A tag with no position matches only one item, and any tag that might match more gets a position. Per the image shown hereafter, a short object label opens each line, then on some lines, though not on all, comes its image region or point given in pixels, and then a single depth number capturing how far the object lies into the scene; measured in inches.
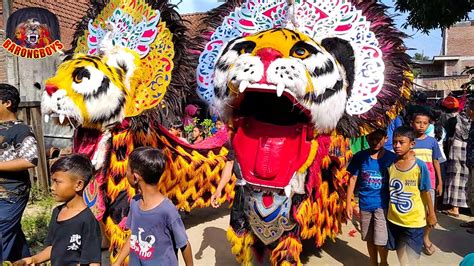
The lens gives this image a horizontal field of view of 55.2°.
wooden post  208.1
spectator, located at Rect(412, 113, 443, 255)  152.3
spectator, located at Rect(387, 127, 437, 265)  110.1
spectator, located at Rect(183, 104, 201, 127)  229.8
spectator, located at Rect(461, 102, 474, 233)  127.2
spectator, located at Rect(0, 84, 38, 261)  102.9
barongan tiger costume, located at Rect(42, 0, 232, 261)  108.8
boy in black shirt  80.0
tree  272.2
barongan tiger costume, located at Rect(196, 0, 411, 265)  87.0
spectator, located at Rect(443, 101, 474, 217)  188.5
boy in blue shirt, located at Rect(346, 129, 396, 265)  116.1
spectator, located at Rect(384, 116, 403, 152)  174.7
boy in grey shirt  80.5
